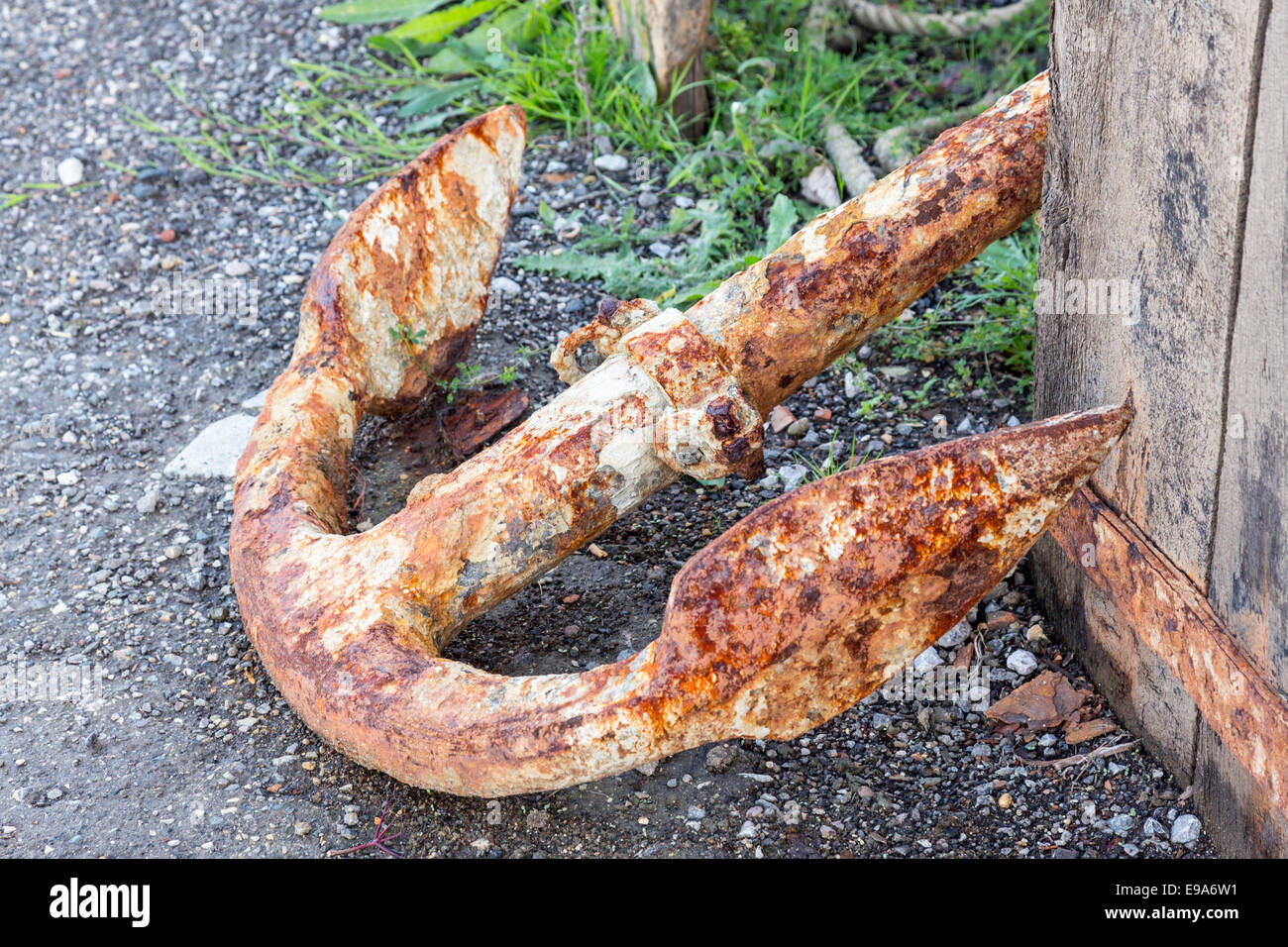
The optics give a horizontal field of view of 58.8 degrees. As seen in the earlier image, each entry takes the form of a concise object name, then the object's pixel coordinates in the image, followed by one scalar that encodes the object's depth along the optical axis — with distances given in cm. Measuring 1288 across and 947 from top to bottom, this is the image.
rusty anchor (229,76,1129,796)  162
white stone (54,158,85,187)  417
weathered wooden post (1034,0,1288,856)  160
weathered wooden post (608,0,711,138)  388
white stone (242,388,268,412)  324
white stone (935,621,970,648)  251
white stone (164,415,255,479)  303
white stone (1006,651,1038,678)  240
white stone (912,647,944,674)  245
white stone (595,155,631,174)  402
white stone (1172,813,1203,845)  202
